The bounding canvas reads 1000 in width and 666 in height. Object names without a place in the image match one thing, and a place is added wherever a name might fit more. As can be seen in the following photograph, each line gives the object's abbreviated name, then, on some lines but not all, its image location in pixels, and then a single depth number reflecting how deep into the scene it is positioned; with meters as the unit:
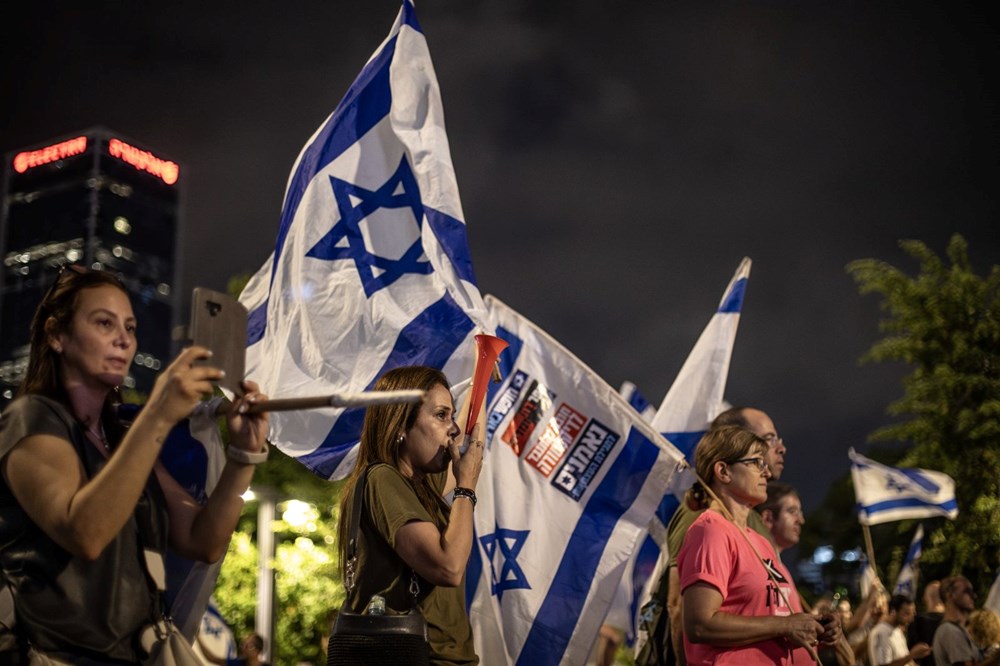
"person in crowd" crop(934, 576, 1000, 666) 9.35
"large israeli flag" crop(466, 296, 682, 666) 6.07
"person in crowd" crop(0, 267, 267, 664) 2.51
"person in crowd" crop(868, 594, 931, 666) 11.36
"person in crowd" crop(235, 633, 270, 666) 13.52
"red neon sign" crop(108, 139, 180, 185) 165.62
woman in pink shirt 4.55
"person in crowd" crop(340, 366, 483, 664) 3.87
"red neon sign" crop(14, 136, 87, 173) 165.75
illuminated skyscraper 160.25
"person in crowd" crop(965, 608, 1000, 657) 9.72
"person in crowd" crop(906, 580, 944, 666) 10.71
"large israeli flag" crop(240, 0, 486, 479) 6.51
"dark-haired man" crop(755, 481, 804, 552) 6.46
